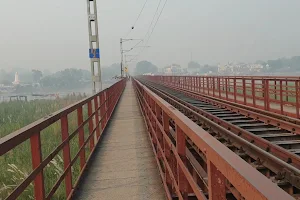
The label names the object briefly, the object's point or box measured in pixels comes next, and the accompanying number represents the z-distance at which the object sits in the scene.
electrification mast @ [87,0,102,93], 15.32
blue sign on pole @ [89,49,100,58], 15.44
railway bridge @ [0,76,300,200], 1.90
